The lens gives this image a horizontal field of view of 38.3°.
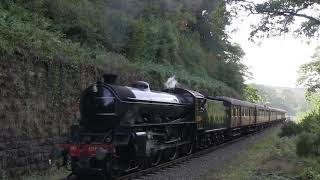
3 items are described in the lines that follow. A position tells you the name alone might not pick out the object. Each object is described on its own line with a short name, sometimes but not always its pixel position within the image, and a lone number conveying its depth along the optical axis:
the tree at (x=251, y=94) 72.62
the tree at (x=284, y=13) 20.05
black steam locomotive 11.81
